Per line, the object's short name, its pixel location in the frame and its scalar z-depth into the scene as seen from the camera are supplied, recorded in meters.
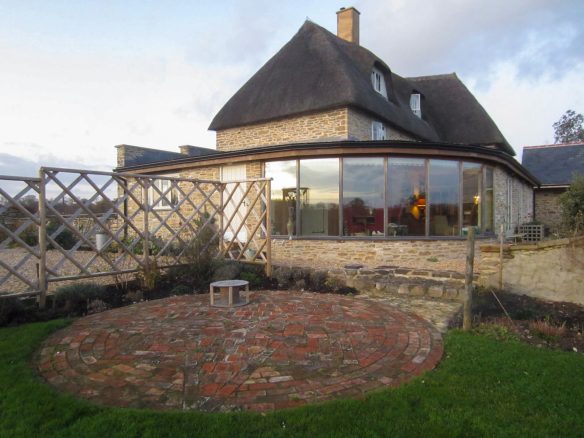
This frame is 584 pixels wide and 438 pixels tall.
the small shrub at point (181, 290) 6.74
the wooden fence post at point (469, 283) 4.34
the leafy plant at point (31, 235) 13.47
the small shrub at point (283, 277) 7.25
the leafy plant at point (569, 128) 41.47
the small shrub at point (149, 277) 6.81
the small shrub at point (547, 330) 4.18
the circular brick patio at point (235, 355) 2.99
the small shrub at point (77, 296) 5.55
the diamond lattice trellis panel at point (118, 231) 5.67
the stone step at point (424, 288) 6.23
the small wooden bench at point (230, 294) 5.64
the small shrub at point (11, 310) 4.86
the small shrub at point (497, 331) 4.18
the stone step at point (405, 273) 7.01
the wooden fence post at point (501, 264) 6.27
